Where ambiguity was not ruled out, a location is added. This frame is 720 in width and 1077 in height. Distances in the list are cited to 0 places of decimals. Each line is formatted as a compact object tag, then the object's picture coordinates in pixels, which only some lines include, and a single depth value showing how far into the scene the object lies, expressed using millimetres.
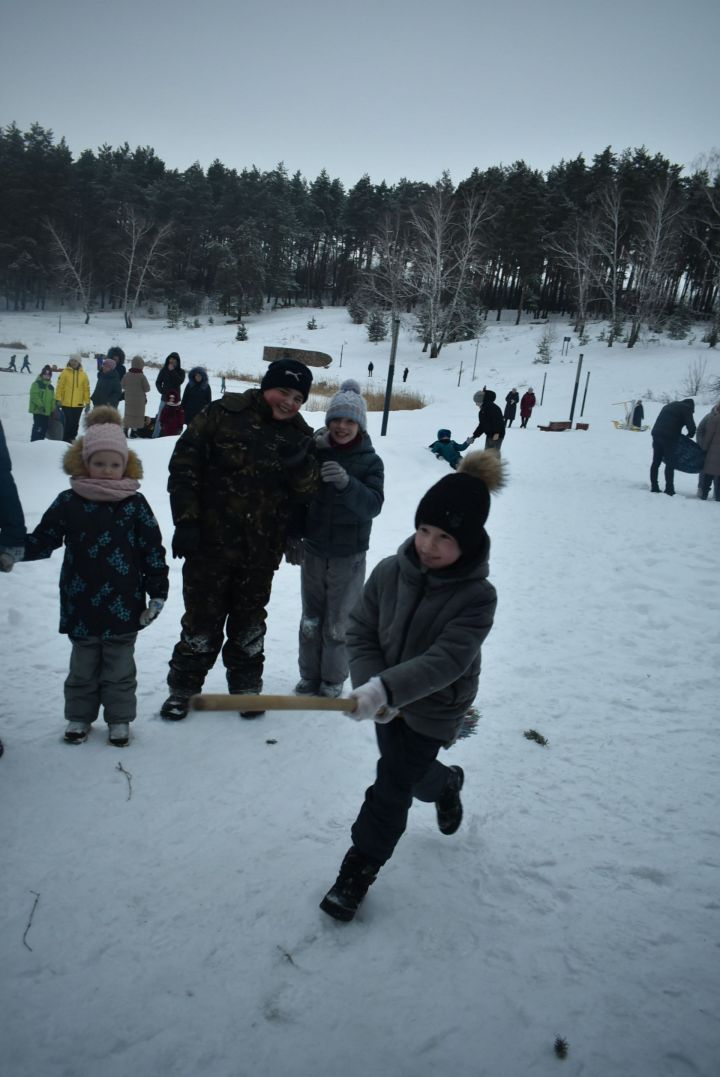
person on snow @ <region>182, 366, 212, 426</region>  10375
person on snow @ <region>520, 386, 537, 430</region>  22398
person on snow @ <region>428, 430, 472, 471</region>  11812
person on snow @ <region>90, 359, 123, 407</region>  11609
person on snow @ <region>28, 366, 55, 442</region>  11273
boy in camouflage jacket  3279
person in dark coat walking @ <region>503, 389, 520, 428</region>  22219
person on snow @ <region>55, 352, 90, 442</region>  11008
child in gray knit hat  3688
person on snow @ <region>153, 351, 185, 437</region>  11321
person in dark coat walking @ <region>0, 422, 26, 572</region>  2941
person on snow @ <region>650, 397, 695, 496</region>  10547
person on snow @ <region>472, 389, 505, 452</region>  11953
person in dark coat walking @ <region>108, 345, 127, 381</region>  12109
